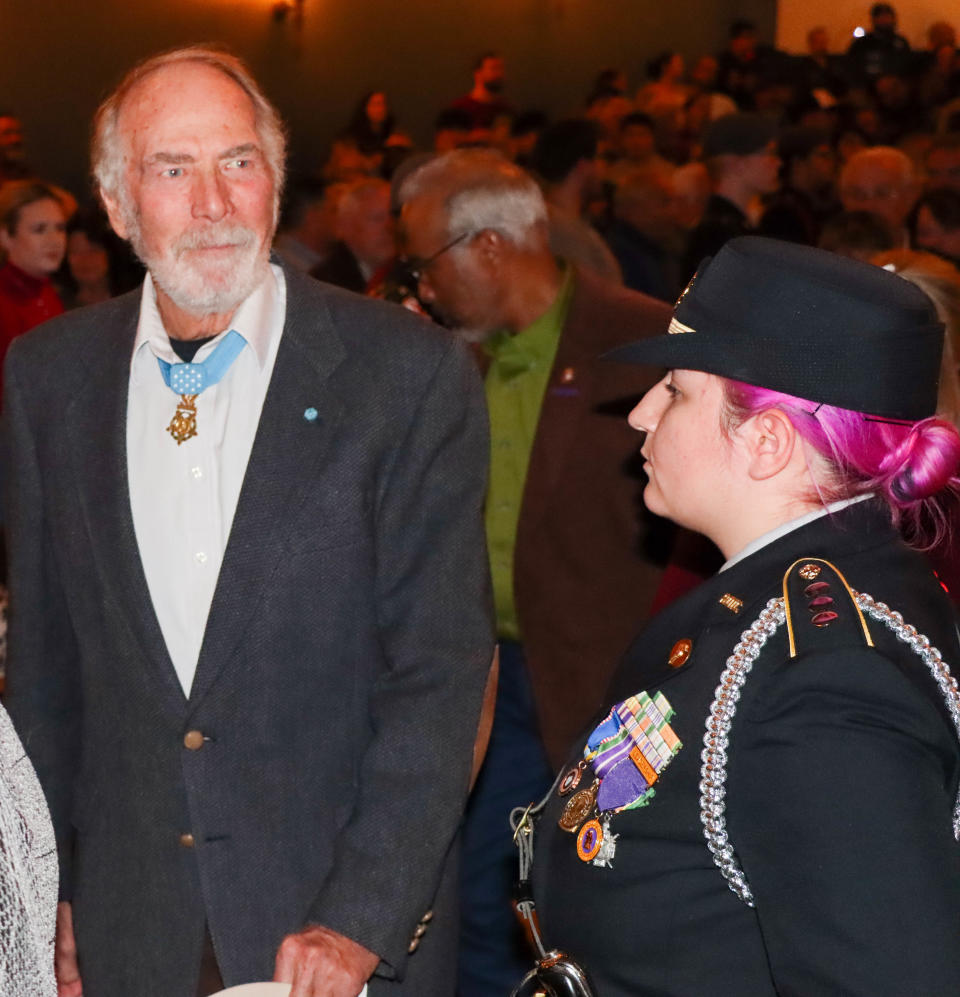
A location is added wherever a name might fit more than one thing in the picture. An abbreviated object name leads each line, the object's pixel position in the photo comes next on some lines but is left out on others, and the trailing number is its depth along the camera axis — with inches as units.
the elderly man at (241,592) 72.5
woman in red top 213.3
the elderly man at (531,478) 114.4
